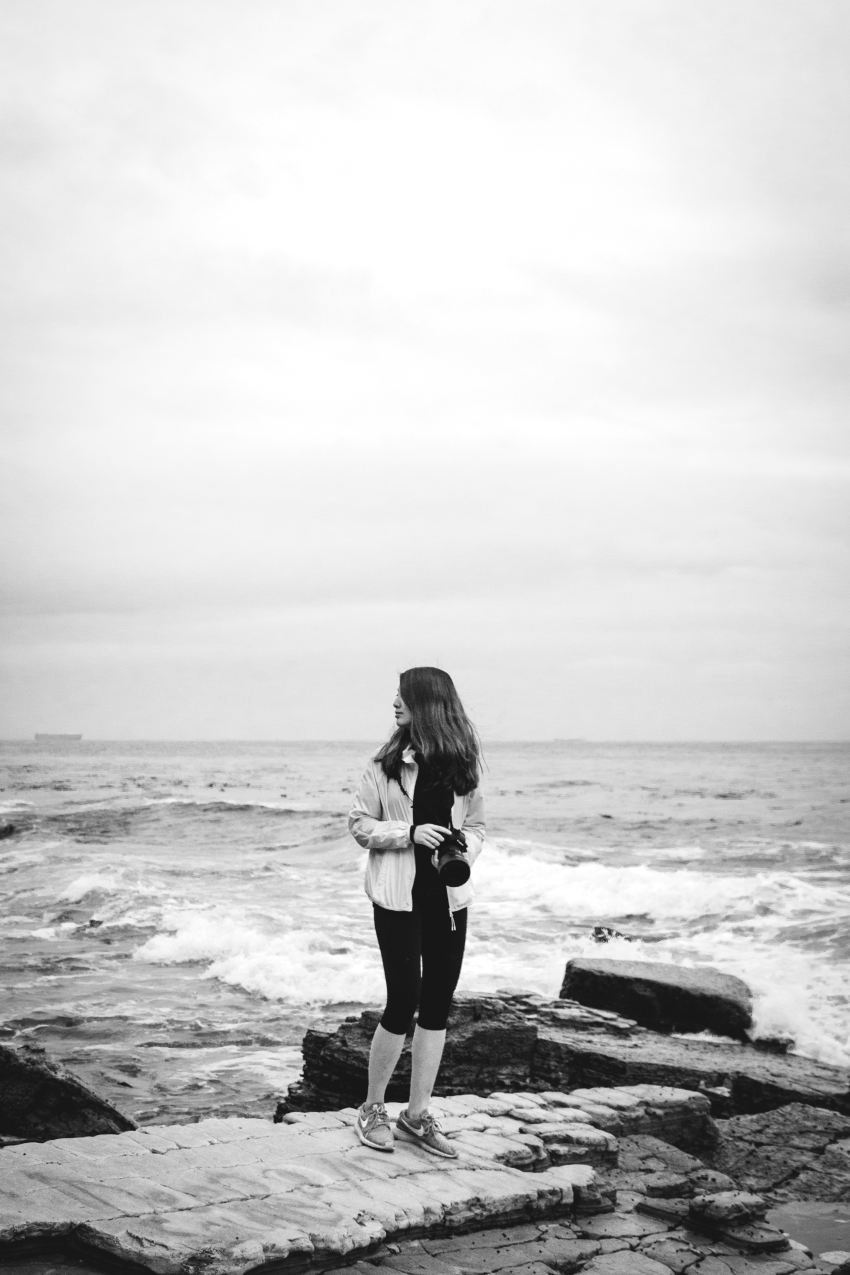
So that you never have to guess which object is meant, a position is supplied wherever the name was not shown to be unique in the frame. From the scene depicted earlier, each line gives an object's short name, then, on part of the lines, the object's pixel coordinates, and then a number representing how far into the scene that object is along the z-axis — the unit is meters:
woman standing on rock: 4.54
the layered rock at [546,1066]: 7.00
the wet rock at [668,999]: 9.52
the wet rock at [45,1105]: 5.91
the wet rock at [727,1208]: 4.48
